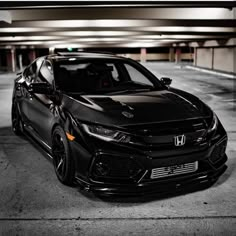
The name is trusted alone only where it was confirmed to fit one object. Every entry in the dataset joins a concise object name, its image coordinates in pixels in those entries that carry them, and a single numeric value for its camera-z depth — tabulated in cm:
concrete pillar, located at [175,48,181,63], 4620
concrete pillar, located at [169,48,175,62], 5211
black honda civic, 349
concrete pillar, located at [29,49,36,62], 4116
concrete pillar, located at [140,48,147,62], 5181
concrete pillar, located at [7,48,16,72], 3027
